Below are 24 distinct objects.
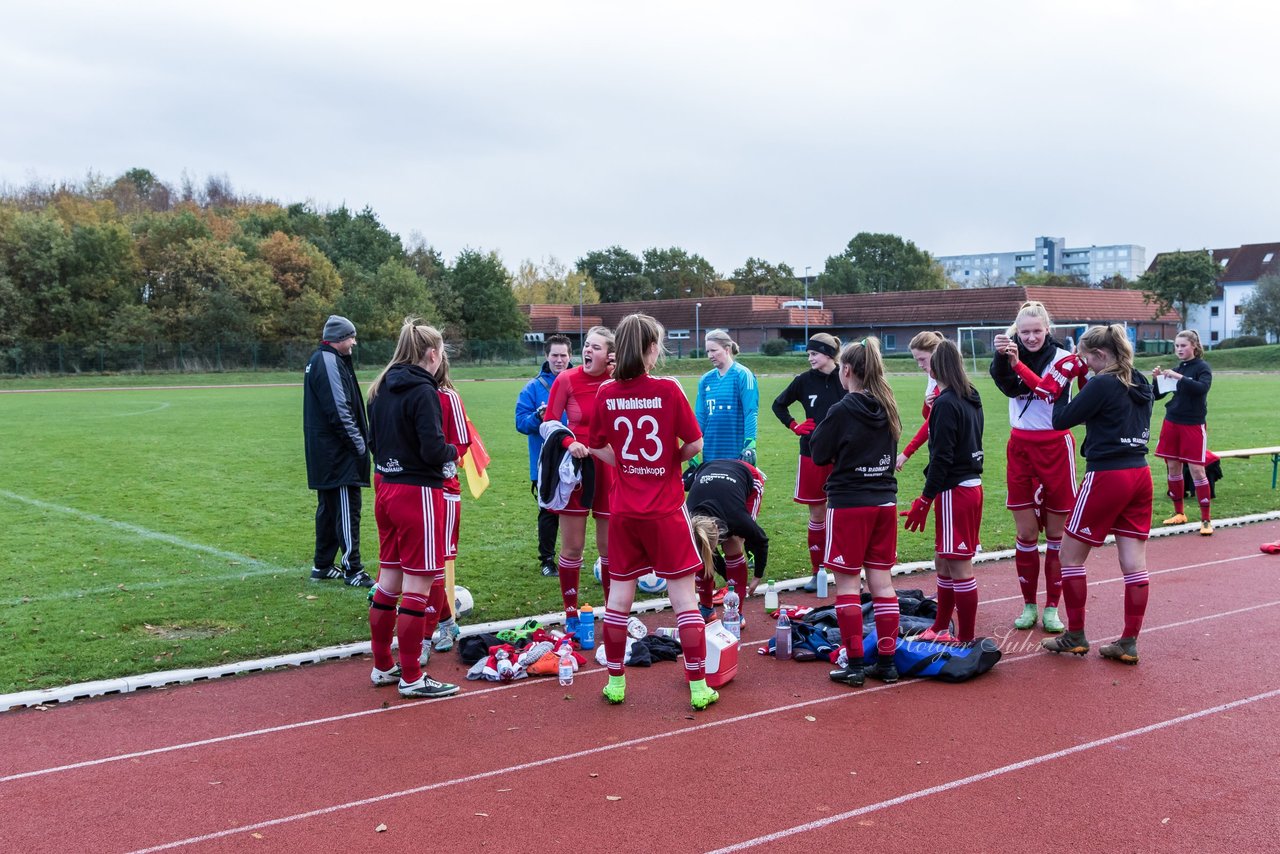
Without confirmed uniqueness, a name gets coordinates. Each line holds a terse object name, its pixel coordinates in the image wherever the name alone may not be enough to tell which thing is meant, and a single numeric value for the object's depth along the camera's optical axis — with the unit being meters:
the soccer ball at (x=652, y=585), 8.52
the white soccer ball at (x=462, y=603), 7.63
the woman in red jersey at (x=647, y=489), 5.55
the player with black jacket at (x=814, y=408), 7.77
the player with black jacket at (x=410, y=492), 5.80
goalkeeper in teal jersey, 7.99
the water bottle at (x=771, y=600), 7.75
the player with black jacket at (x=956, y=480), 6.27
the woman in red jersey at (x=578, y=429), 7.11
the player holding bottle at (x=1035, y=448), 6.90
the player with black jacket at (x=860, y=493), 5.93
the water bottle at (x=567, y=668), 6.15
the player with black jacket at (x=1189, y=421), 11.02
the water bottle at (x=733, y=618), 7.09
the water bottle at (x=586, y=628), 6.92
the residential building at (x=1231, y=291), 90.56
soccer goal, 60.88
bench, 12.93
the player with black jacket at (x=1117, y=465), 6.27
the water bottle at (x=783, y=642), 6.65
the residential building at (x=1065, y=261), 170.62
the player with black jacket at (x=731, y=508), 7.01
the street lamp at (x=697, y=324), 79.28
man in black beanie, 8.48
